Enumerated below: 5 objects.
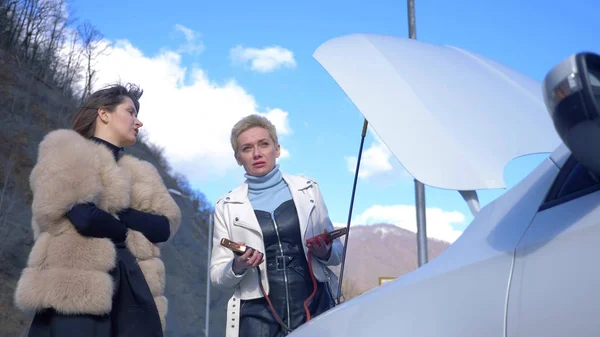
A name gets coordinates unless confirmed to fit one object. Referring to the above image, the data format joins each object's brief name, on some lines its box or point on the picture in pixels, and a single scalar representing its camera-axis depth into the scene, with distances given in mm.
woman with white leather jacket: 3377
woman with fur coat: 3059
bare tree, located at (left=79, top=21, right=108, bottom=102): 38656
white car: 1311
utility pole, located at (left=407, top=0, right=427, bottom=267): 6109
